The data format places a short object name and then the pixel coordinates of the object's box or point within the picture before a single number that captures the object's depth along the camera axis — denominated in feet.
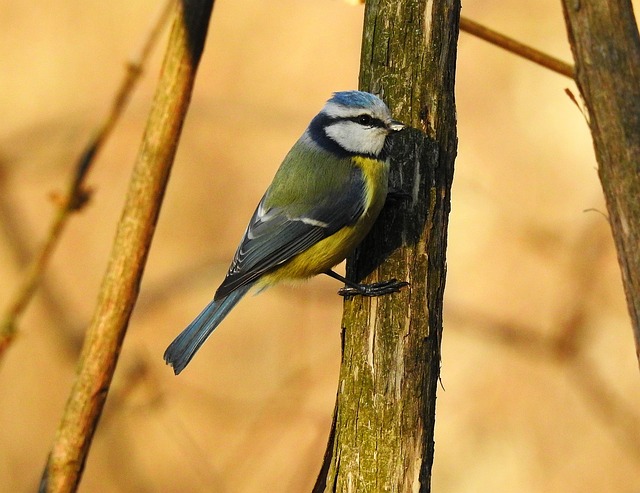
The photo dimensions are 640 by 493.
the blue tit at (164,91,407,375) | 18.07
